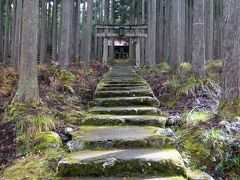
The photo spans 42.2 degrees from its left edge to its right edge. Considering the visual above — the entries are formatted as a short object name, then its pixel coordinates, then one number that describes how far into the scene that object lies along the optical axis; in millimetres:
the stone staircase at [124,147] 4043
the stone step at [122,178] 3883
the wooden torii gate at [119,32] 21406
